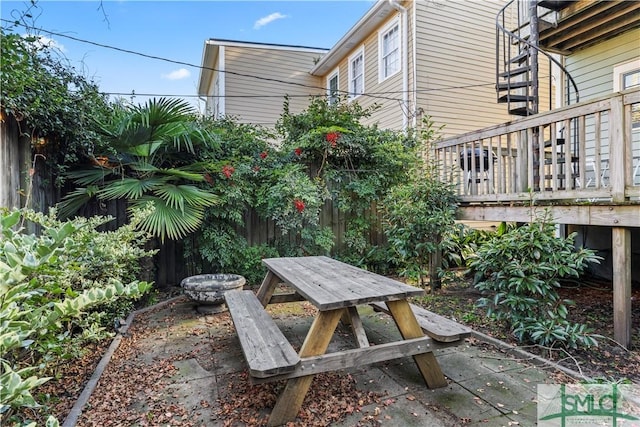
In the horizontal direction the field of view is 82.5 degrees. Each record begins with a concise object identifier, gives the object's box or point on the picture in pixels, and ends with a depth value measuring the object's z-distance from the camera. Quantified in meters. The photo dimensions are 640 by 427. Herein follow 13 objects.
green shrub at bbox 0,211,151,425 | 1.25
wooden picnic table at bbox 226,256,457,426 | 1.96
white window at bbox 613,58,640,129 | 5.13
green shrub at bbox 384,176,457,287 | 4.50
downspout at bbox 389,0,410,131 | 7.57
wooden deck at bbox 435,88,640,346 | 2.87
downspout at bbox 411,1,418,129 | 7.44
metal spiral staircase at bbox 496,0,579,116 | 5.27
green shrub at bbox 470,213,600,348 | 2.90
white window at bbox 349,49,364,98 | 9.51
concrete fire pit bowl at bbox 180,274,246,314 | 3.90
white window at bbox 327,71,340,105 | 10.88
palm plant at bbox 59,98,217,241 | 3.99
